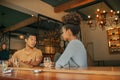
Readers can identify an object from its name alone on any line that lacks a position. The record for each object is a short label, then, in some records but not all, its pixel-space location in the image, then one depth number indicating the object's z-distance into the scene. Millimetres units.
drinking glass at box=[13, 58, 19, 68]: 2224
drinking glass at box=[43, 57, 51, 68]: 1886
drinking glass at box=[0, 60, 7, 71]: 1764
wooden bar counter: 1038
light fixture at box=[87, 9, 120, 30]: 4766
